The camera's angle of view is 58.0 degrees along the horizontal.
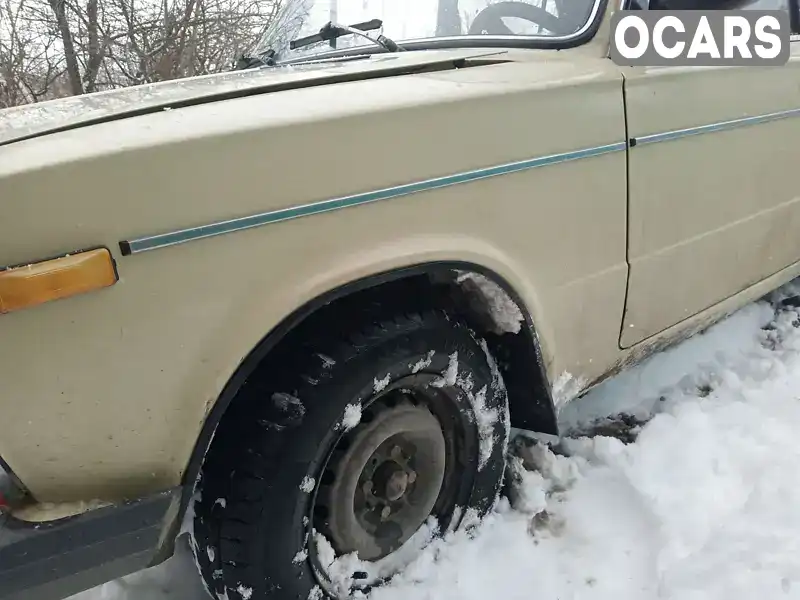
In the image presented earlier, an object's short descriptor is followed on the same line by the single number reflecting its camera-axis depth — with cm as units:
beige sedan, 137
